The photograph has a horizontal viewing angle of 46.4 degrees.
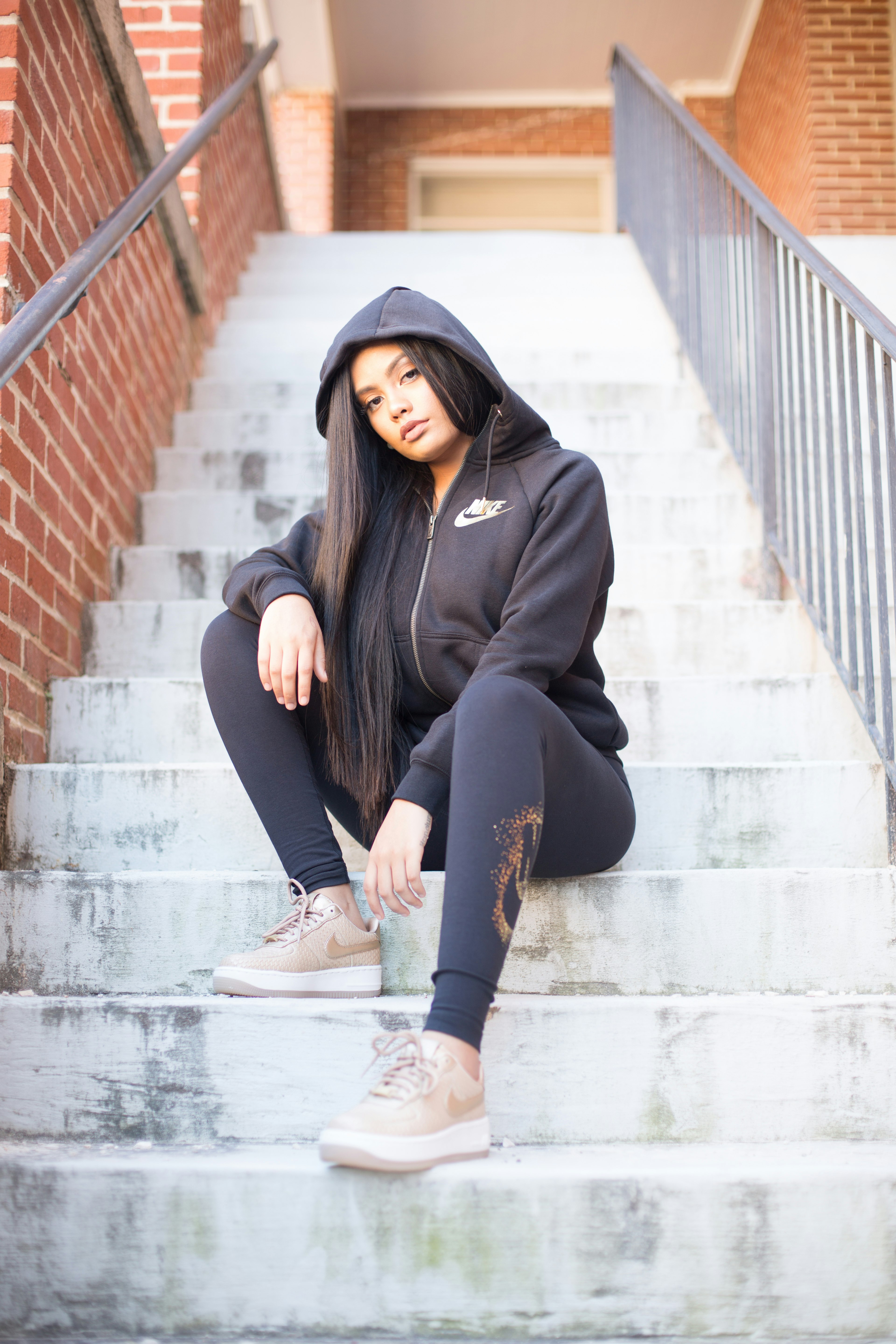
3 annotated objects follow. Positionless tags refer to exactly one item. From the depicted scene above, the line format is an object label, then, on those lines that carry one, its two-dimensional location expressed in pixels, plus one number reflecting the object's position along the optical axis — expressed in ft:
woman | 3.75
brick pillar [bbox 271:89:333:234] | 23.25
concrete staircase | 3.54
